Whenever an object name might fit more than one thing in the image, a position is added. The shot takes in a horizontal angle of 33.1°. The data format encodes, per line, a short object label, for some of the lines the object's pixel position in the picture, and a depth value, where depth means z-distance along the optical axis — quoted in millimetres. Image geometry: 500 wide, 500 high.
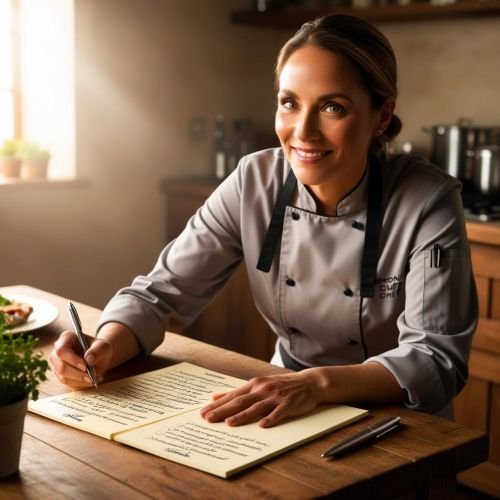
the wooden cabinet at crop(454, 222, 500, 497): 2629
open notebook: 1112
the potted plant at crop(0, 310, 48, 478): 998
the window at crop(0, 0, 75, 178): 3412
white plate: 1675
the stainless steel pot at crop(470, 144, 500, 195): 3166
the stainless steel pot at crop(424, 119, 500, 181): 3285
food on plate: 1695
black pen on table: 1120
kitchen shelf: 3131
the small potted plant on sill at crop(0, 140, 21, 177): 3359
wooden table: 1016
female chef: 1503
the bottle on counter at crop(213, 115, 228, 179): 3891
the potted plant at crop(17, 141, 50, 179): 3375
